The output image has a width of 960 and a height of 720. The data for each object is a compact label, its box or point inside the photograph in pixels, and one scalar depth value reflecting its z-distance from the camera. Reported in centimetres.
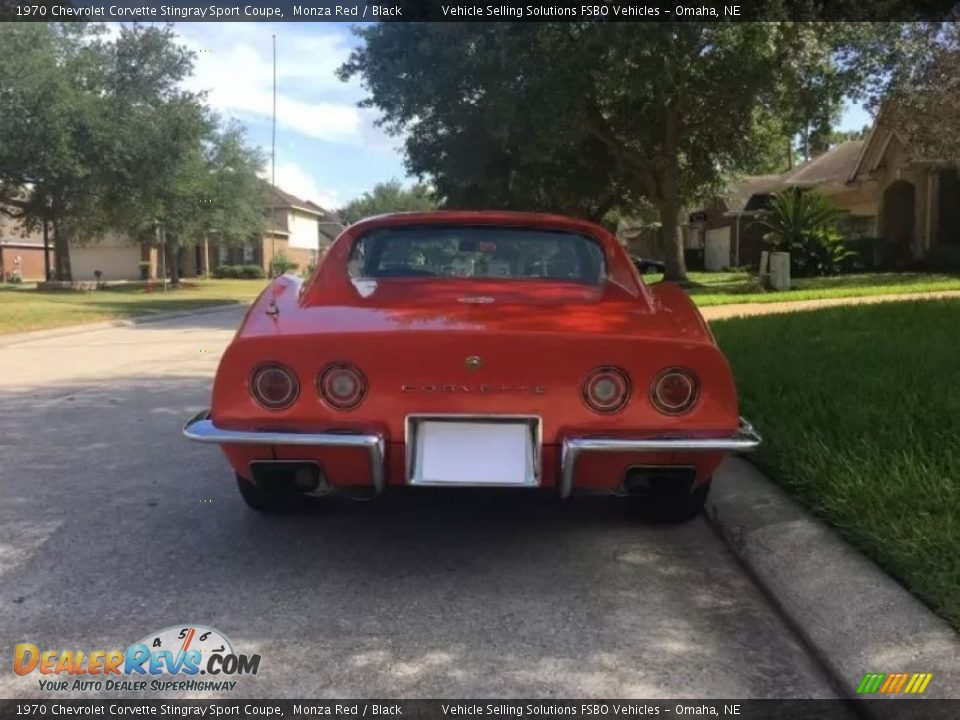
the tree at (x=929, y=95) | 1598
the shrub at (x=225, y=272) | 5656
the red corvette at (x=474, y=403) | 334
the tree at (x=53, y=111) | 2261
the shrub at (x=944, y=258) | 2162
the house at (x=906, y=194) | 2333
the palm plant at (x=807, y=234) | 2253
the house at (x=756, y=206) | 2948
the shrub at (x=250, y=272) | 5650
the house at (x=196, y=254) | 5391
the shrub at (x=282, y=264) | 5348
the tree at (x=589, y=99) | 1711
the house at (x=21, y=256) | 5412
